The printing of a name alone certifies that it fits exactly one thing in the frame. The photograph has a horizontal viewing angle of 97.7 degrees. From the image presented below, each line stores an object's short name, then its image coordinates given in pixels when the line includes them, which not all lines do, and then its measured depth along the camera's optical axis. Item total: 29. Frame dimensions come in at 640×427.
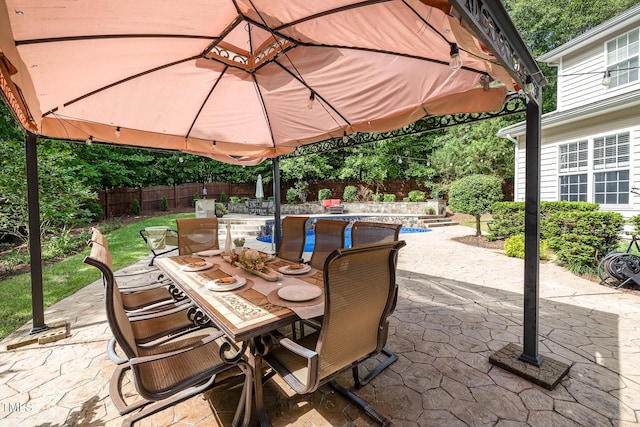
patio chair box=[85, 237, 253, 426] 1.50
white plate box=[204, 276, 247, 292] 2.20
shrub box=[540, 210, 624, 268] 4.91
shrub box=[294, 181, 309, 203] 19.69
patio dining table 1.67
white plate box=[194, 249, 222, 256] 3.54
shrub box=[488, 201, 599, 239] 6.70
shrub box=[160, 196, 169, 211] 17.06
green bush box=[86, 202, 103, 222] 11.95
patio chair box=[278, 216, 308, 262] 4.12
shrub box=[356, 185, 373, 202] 18.59
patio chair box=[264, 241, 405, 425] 1.50
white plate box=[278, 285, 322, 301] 1.98
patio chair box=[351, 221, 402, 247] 2.88
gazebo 1.70
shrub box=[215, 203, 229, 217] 14.12
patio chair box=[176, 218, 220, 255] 4.10
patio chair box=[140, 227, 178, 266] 6.09
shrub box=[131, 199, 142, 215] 14.78
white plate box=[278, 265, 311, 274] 2.66
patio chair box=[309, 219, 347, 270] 3.59
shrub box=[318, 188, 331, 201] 18.02
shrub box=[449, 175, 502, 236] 8.46
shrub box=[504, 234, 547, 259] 6.55
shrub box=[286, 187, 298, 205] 18.44
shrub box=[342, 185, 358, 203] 18.02
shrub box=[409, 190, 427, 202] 15.49
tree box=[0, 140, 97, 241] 5.78
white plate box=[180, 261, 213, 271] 2.80
